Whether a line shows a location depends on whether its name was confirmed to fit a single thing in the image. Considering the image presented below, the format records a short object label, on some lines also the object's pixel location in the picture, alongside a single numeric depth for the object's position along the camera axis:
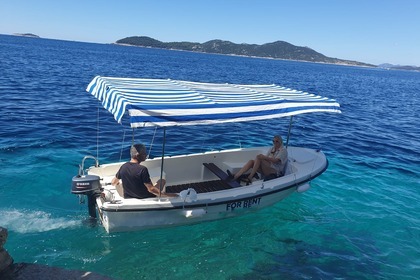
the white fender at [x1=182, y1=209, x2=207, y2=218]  7.66
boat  7.07
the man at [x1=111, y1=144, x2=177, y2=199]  7.27
